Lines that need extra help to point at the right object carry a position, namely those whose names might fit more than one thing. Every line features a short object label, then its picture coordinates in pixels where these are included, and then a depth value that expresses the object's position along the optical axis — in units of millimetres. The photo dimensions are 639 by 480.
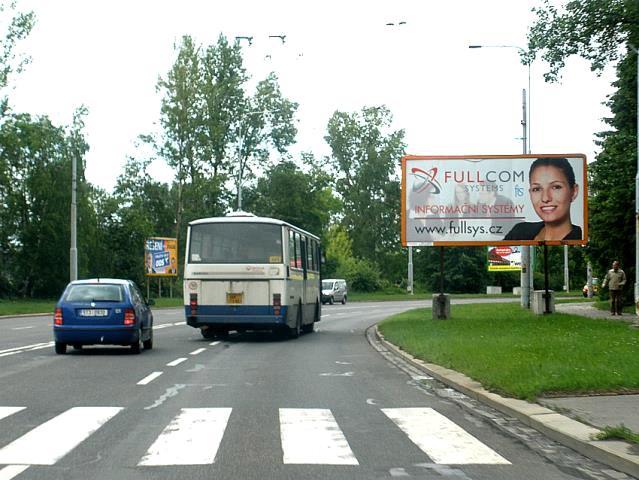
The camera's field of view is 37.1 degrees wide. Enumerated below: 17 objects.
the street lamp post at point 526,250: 35938
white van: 62656
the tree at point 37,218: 59562
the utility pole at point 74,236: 42625
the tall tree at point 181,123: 64062
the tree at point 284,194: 68750
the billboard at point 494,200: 30156
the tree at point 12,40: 51188
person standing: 29250
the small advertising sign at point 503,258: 73688
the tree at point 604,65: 28844
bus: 23047
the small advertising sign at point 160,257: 57031
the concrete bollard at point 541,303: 32188
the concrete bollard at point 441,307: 30672
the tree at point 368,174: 87000
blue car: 18172
